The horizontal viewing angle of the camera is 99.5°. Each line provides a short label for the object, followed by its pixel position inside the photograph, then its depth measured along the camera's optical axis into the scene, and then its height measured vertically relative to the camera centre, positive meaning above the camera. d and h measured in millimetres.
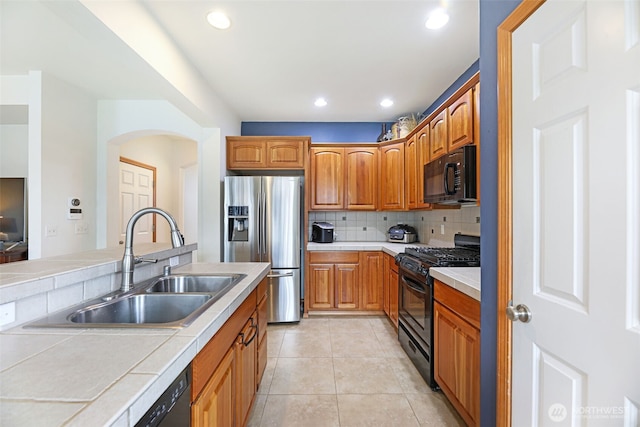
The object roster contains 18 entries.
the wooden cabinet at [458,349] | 1414 -796
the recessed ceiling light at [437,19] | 1823 +1350
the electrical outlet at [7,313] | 819 -304
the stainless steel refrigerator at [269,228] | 3143 -162
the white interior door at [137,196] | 3793 +279
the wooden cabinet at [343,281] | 3340 -827
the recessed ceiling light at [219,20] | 1848 +1360
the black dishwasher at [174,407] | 613 -481
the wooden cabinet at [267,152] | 3383 +781
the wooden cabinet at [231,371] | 861 -638
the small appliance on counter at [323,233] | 3509 -244
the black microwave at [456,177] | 1911 +282
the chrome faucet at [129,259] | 1257 -212
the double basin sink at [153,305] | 918 -391
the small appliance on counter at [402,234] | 3602 -268
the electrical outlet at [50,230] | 2572 -153
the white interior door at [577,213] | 664 +2
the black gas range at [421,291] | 1951 -626
